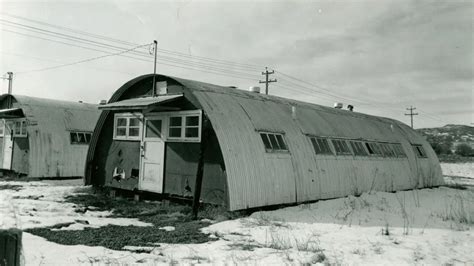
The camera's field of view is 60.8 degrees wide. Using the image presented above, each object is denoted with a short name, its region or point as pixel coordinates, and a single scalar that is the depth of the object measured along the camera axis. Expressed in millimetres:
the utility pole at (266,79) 38844
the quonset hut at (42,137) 18625
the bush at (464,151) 63872
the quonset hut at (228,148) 10930
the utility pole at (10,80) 41188
